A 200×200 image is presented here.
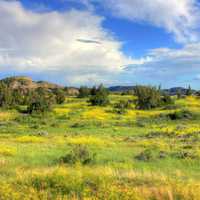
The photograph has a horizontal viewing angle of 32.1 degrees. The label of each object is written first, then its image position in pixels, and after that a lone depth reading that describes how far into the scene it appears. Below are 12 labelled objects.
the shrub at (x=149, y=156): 14.87
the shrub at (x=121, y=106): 51.36
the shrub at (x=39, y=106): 50.01
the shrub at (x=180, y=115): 44.19
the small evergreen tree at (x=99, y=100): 61.75
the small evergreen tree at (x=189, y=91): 95.58
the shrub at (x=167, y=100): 63.05
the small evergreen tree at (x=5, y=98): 62.56
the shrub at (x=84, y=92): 88.06
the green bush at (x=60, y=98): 71.19
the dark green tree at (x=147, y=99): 58.84
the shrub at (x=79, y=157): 13.79
